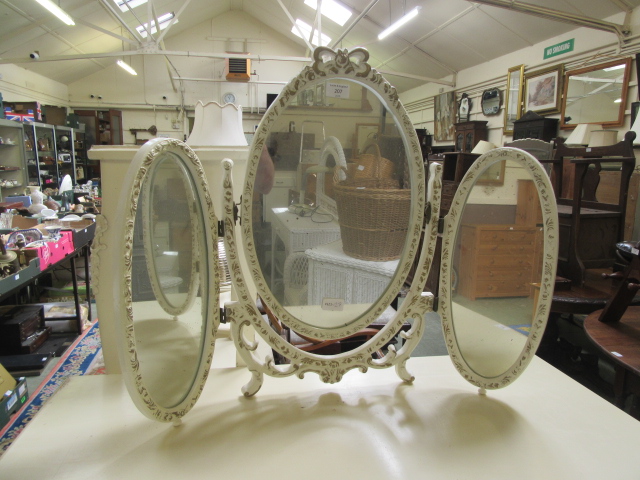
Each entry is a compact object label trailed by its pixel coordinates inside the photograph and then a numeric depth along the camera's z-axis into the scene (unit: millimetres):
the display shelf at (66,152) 6582
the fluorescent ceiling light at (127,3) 5455
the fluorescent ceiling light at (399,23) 3843
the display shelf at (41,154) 5305
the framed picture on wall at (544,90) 3689
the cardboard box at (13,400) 1678
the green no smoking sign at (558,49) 3606
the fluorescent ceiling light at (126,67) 6371
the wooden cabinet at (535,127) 3643
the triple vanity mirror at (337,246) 752
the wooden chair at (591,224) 1976
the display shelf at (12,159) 4859
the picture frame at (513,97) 4242
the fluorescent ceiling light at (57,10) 3761
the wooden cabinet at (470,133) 4820
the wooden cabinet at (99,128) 8102
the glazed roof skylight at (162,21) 6847
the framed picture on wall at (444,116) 5791
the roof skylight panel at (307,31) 6915
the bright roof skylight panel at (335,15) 5652
